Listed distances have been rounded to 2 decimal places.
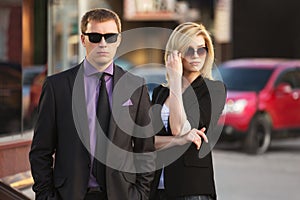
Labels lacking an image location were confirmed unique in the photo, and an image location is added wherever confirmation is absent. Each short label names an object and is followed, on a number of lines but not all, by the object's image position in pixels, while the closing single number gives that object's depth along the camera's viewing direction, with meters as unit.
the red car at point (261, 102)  21.47
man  5.71
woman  6.44
